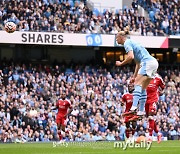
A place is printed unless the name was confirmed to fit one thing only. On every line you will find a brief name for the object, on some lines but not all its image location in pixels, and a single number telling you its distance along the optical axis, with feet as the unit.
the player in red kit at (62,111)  91.50
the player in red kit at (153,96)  71.97
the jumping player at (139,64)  56.03
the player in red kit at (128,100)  78.18
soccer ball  74.59
